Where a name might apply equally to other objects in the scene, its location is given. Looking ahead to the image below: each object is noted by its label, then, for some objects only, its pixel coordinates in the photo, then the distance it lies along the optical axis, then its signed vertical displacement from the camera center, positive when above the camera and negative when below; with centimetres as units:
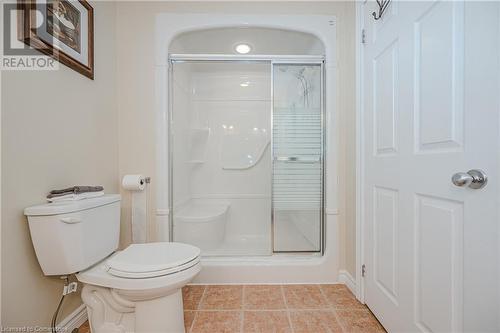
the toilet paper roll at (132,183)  170 -14
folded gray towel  117 -14
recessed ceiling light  254 +119
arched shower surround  187 +9
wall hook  131 +85
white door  78 -1
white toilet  108 -49
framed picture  109 +67
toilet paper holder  179 -13
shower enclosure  203 +9
